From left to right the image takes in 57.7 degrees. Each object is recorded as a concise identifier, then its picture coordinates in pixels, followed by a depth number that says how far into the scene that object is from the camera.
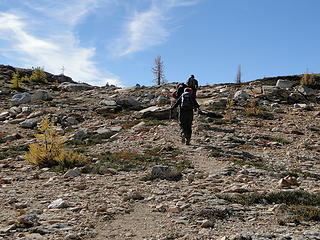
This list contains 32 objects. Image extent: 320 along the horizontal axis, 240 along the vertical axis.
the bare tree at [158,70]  46.28
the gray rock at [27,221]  4.40
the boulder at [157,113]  17.89
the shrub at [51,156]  9.45
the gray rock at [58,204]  5.38
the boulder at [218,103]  21.31
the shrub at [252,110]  18.56
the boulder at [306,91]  22.88
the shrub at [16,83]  33.44
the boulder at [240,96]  22.62
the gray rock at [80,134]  15.41
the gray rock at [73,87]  34.59
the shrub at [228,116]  17.13
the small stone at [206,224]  4.43
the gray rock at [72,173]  8.03
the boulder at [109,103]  22.52
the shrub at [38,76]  41.12
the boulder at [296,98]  21.84
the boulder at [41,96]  26.95
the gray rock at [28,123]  18.43
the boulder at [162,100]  22.55
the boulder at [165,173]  7.71
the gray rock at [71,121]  19.17
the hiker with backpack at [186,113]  12.05
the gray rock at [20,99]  25.32
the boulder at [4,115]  20.90
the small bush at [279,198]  5.35
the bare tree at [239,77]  41.79
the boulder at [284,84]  24.75
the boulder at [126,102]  22.34
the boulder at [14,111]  21.77
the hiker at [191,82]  15.39
